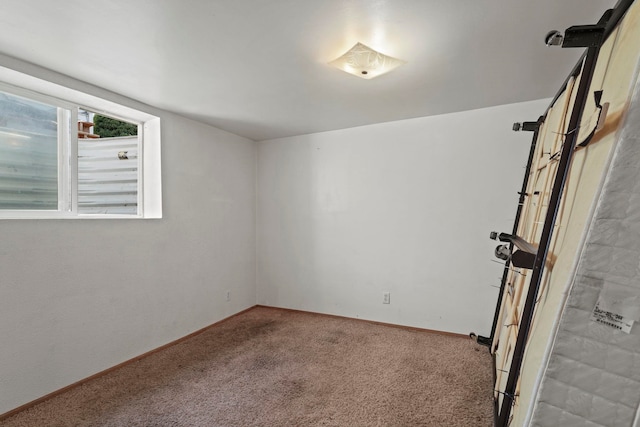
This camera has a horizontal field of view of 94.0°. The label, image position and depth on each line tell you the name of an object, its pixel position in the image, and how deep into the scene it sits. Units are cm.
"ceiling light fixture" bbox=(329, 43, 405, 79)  179
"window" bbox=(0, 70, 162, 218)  205
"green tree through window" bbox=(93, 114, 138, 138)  273
